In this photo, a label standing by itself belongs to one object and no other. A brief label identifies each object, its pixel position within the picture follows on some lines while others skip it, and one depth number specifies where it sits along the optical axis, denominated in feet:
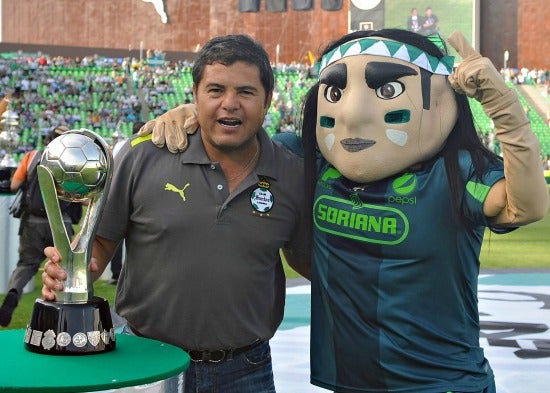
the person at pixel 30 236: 25.64
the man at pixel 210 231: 10.19
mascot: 10.35
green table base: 7.47
